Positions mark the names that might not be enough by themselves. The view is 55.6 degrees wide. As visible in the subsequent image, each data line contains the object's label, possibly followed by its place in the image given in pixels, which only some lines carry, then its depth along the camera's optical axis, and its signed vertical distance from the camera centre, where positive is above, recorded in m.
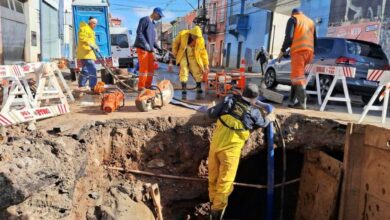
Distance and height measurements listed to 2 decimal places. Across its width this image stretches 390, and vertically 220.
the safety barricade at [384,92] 5.84 -0.41
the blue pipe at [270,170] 5.82 -1.76
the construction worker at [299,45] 6.62 +0.28
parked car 8.12 +0.09
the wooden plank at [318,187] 5.76 -2.06
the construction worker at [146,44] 7.39 +0.17
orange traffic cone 8.41 -0.55
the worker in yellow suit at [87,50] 8.07 -0.01
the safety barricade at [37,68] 5.56 -0.32
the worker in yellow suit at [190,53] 8.02 +0.04
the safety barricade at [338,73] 6.71 -0.20
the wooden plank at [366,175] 5.08 -1.60
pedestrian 19.39 +0.12
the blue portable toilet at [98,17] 14.87 +1.35
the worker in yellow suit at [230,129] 4.95 -0.96
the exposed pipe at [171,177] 5.57 -1.94
